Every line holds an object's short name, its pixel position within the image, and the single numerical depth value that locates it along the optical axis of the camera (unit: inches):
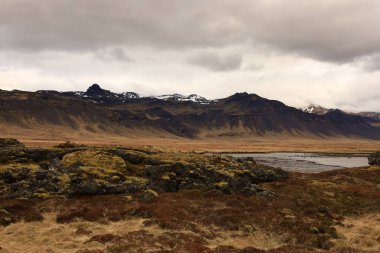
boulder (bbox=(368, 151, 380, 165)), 2861.7
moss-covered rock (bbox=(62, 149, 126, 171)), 1643.7
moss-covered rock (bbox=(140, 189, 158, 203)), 1365.4
